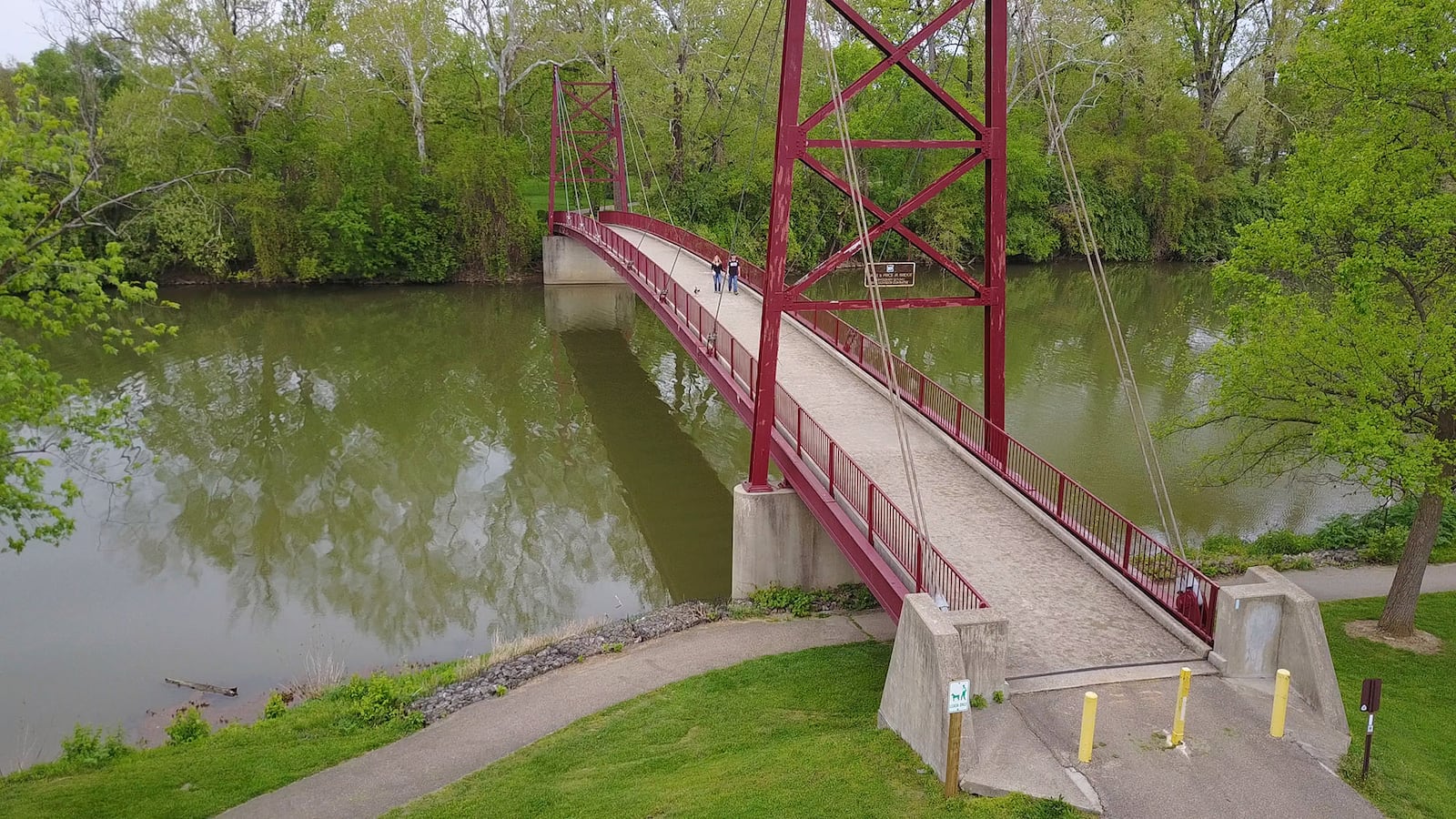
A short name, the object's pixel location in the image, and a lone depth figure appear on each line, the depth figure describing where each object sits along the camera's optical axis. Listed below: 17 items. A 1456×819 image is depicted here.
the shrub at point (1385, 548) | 15.48
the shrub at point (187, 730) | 11.88
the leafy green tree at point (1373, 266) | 11.29
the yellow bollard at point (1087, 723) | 8.18
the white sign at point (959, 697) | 8.18
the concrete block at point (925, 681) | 8.63
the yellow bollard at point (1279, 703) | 8.50
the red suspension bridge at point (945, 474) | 10.47
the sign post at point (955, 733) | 8.18
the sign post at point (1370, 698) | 7.94
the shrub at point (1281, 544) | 16.25
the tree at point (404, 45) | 44.53
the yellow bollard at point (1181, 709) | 8.34
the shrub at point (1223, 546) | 16.48
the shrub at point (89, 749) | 11.19
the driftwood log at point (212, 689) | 13.52
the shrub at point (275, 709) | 12.42
